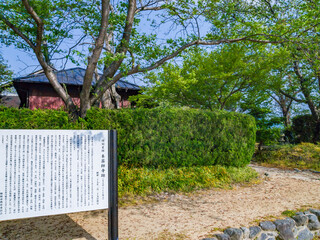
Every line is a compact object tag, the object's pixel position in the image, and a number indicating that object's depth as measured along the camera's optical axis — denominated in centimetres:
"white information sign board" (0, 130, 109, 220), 314
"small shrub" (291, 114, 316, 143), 1568
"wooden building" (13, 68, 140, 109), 1340
